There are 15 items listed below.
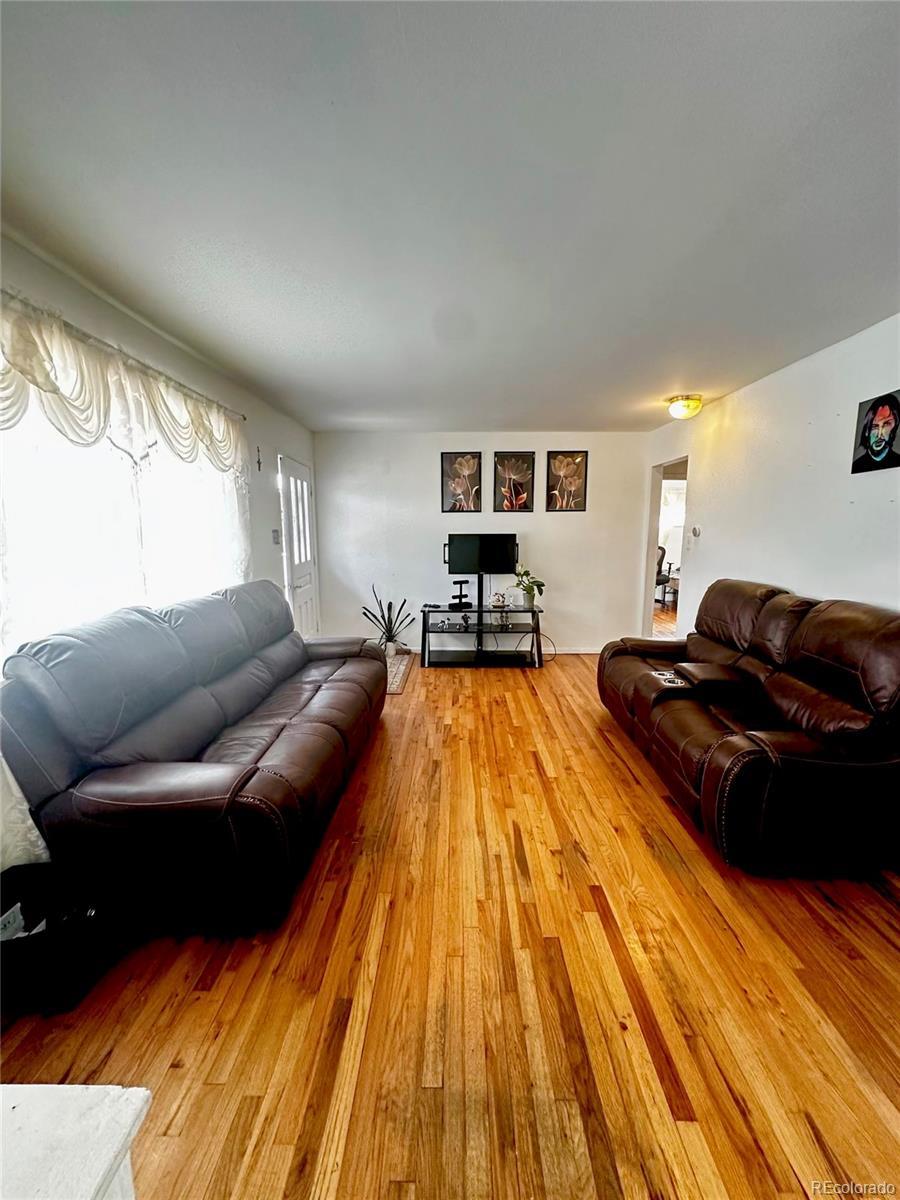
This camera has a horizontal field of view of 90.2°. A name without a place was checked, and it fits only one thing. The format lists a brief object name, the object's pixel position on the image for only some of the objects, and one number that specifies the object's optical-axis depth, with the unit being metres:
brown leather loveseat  1.74
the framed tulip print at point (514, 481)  4.84
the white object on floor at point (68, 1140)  0.47
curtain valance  1.48
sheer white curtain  1.57
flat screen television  4.66
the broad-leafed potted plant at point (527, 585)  4.77
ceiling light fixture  3.29
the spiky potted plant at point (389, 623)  4.98
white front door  4.10
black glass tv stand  4.66
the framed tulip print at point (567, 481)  4.83
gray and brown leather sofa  1.46
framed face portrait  2.13
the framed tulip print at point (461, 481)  4.84
